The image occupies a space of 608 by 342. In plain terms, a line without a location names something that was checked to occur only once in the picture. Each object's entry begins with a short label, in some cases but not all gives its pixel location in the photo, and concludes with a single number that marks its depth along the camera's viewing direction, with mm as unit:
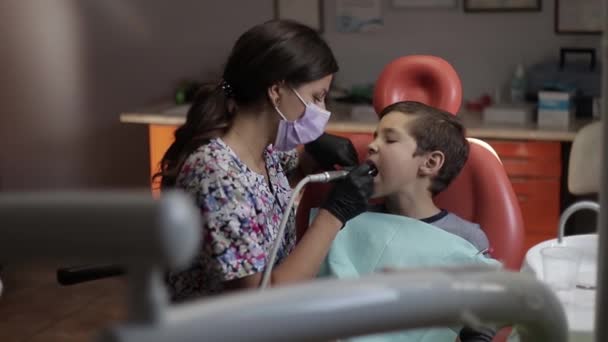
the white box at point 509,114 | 3848
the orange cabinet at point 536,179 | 3684
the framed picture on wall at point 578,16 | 4043
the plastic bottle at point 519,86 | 4133
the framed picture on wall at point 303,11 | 4484
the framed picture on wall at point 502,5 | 4145
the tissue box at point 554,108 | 3781
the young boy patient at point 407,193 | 2070
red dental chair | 2117
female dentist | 1808
